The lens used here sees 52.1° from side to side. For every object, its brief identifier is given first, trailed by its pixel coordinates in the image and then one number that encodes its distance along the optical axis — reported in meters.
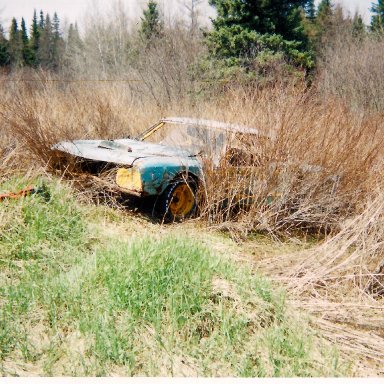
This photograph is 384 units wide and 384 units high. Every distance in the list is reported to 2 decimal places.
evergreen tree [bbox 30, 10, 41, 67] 43.28
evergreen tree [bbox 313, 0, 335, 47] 25.48
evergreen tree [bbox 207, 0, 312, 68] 16.78
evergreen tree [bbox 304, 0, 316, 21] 32.66
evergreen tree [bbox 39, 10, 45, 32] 66.49
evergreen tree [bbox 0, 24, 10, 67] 37.59
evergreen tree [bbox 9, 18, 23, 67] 41.47
